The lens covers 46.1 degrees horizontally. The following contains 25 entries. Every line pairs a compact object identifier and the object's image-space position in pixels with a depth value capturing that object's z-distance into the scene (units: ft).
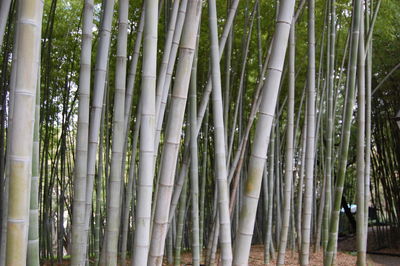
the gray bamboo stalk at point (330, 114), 9.32
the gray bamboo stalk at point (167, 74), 5.74
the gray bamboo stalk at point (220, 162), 5.52
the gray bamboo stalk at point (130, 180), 8.28
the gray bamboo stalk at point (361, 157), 7.22
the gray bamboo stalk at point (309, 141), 7.97
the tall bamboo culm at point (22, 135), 3.51
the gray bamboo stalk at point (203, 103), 7.44
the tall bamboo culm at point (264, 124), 4.09
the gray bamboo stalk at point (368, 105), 8.66
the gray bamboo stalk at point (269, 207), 11.70
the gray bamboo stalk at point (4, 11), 5.39
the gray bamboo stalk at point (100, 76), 6.15
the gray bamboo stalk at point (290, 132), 8.24
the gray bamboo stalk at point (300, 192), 10.82
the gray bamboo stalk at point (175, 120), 4.61
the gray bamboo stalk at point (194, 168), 7.02
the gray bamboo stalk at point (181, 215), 10.00
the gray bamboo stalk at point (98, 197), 9.80
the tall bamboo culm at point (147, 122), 4.85
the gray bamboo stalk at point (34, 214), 4.18
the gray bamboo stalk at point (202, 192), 11.47
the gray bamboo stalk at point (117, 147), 5.91
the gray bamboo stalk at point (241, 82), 9.95
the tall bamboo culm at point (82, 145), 5.88
